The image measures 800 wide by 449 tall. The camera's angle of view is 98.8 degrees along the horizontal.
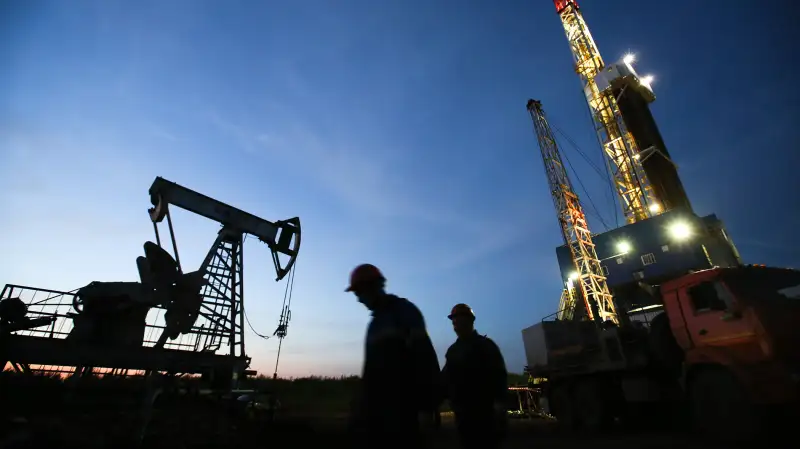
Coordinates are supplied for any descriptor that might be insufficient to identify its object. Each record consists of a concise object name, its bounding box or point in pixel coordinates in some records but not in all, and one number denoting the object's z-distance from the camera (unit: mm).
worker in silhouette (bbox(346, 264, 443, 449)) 1848
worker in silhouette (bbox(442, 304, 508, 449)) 3236
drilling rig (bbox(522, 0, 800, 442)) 5629
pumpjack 8984
